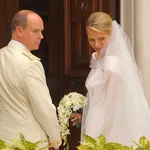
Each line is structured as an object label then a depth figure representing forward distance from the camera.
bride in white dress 6.55
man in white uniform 5.95
